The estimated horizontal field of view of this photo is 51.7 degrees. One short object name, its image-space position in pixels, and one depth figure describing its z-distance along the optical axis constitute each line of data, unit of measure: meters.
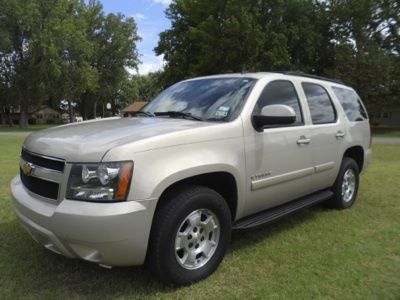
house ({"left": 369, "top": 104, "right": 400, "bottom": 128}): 48.28
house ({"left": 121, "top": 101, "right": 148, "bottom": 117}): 64.01
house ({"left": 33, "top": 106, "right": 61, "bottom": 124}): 78.99
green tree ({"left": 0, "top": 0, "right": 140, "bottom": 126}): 39.97
